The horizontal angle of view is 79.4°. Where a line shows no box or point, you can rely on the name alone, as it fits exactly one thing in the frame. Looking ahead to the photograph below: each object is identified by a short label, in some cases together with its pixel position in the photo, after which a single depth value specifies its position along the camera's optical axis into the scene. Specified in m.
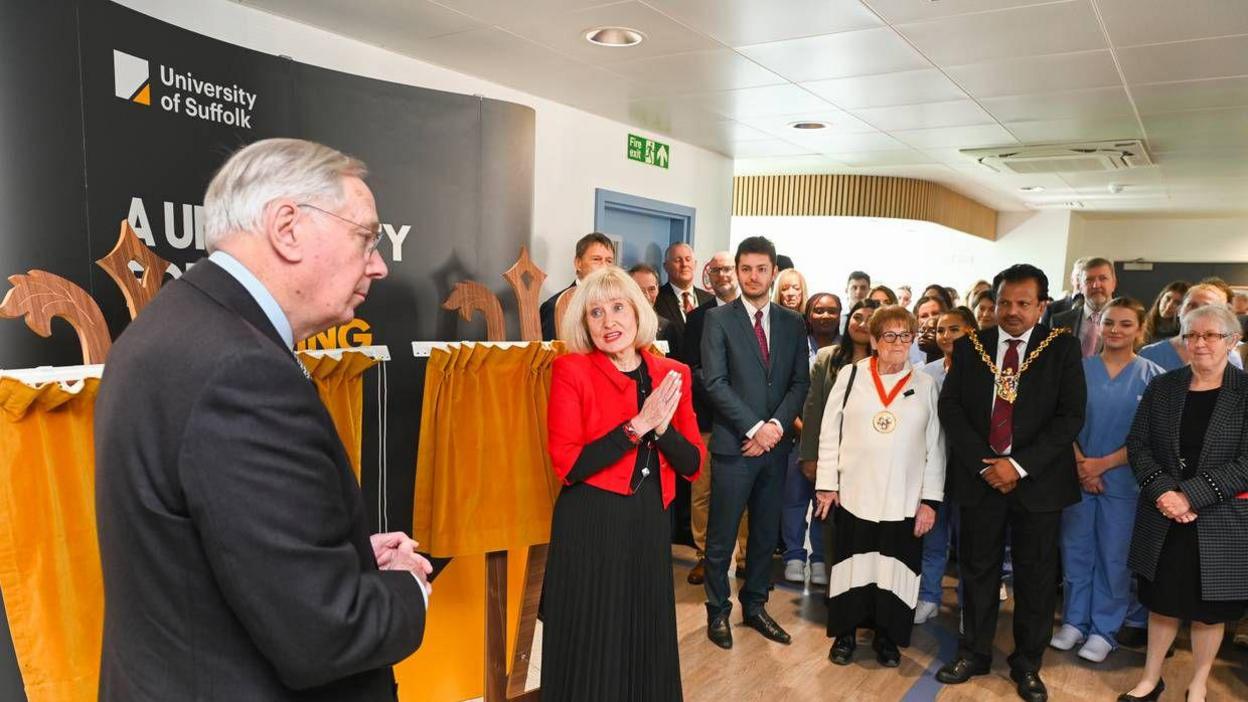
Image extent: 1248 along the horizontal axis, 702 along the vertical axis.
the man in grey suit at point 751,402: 3.26
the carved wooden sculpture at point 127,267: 1.60
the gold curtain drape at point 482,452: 2.27
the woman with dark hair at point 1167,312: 4.89
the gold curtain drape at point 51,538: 1.45
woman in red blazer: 2.21
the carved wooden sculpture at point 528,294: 2.40
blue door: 5.56
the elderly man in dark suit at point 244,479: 0.93
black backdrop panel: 1.84
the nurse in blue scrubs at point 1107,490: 3.27
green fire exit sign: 5.72
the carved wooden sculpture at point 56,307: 1.47
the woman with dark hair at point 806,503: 4.07
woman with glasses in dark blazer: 2.60
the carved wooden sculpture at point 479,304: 2.31
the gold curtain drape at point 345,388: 1.98
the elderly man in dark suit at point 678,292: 4.37
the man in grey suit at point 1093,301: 4.91
